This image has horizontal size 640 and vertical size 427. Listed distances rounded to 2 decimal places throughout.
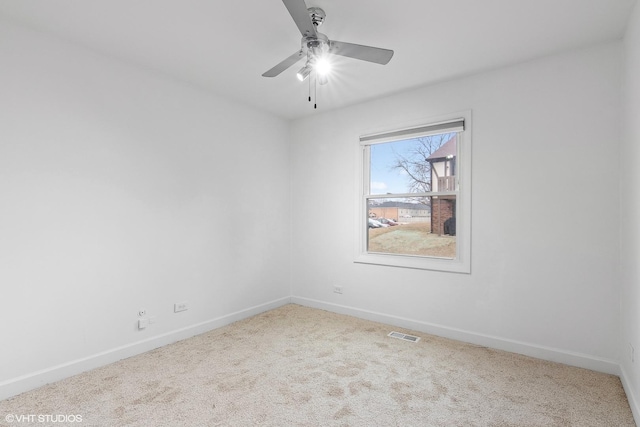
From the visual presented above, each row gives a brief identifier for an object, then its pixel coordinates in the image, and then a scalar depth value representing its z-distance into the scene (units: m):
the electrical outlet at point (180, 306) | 3.17
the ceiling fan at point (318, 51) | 1.95
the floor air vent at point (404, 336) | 3.17
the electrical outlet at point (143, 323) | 2.89
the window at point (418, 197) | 3.21
